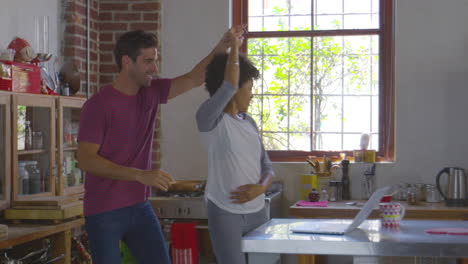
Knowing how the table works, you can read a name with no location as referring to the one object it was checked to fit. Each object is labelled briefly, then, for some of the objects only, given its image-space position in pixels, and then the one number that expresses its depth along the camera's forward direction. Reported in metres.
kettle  4.48
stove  4.53
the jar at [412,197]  4.55
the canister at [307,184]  4.86
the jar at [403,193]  4.78
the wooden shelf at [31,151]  3.79
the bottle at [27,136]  3.86
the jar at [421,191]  4.74
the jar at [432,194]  4.68
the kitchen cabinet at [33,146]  3.72
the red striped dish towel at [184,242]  4.46
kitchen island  2.17
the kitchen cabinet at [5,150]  3.62
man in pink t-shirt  2.65
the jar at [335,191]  4.83
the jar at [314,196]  4.63
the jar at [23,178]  3.79
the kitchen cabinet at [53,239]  3.58
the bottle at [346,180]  4.90
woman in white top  2.56
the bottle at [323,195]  4.76
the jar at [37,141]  3.95
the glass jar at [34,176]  3.88
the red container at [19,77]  3.64
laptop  2.41
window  5.16
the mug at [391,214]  2.56
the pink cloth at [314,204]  4.51
